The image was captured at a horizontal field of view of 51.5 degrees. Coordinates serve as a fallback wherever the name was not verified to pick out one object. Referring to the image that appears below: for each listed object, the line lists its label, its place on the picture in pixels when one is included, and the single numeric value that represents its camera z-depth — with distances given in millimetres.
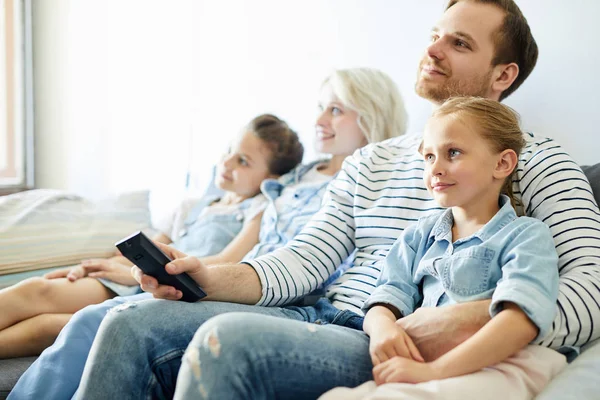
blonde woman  1033
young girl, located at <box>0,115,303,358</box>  1514
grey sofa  859
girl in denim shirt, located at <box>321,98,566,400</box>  898
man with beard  906
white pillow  1833
